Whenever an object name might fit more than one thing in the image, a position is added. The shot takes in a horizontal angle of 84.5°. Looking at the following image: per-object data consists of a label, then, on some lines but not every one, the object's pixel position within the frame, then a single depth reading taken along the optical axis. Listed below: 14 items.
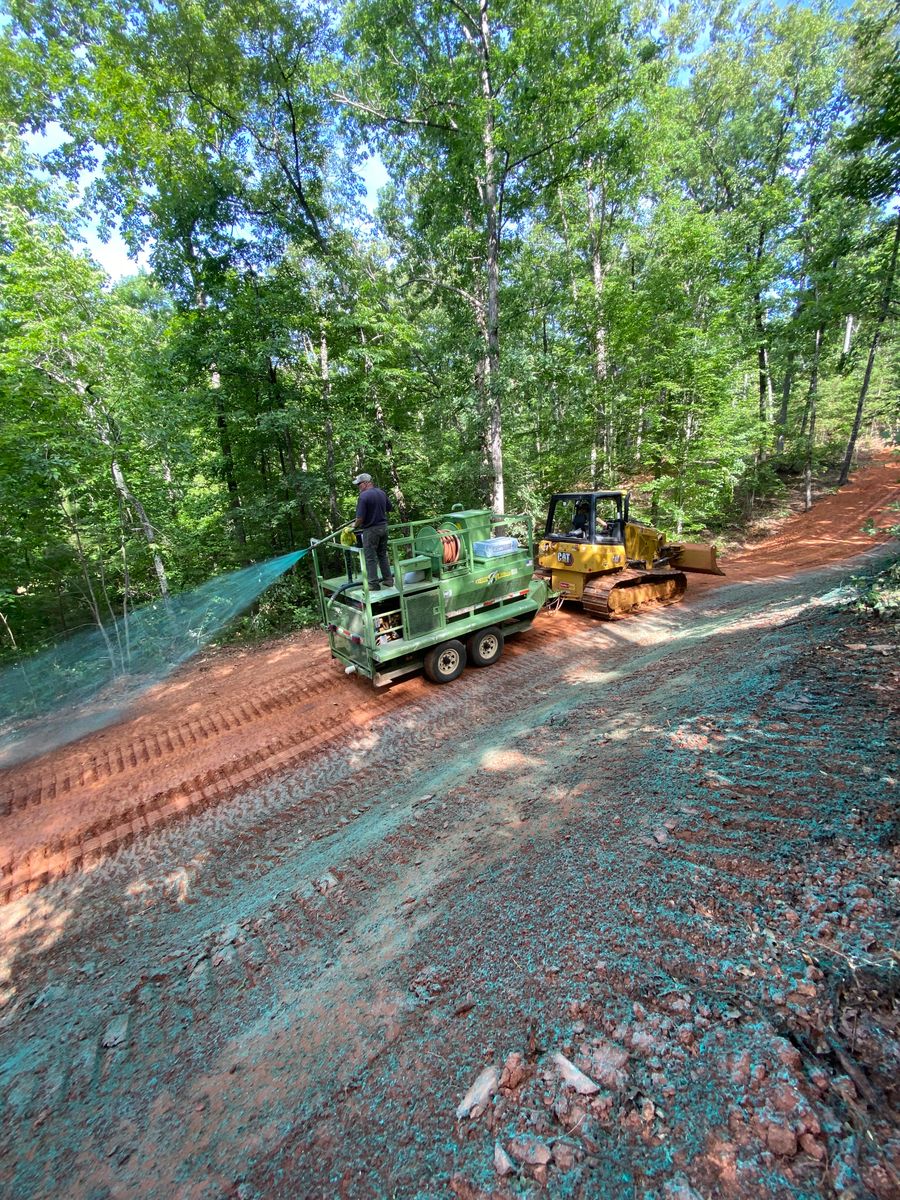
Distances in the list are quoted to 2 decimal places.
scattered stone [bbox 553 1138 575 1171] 1.82
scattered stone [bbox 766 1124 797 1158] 1.63
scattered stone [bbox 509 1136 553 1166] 1.87
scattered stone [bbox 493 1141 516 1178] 1.87
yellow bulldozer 9.69
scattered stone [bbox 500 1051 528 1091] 2.18
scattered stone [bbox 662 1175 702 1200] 1.59
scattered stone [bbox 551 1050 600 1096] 2.04
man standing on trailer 6.79
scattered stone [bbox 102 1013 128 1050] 3.06
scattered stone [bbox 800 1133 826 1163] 1.59
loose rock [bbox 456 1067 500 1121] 2.16
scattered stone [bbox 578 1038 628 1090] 2.05
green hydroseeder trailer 6.97
